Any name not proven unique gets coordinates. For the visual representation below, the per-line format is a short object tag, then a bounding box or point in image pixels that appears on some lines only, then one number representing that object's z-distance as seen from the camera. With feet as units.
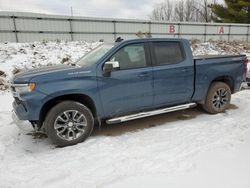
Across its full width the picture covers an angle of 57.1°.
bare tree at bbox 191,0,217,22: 153.89
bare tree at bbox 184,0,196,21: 184.24
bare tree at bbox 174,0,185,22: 188.55
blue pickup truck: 12.78
